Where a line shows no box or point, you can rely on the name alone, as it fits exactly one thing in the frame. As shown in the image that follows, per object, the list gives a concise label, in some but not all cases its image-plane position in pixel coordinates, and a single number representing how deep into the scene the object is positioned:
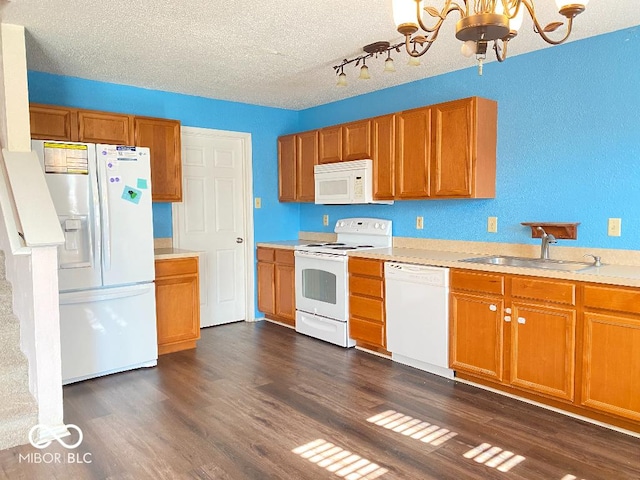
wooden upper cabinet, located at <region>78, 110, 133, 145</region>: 3.86
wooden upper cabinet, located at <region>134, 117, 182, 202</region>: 4.16
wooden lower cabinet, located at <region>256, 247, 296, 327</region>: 4.91
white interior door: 4.89
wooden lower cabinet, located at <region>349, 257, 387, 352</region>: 3.97
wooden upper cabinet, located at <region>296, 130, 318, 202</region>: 5.02
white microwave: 4.38
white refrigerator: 3.35
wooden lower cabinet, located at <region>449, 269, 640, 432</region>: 2.59
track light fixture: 3.28
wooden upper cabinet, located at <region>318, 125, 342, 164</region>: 4.70
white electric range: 4.29
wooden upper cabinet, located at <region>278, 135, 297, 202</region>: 5.30
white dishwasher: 3.47
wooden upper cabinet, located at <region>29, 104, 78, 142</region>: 3.64
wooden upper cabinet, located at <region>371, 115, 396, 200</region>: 4.16
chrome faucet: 3.30
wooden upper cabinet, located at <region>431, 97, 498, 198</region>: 3.57
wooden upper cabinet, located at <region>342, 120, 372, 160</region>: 4.38
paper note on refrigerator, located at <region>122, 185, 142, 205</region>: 3.61
